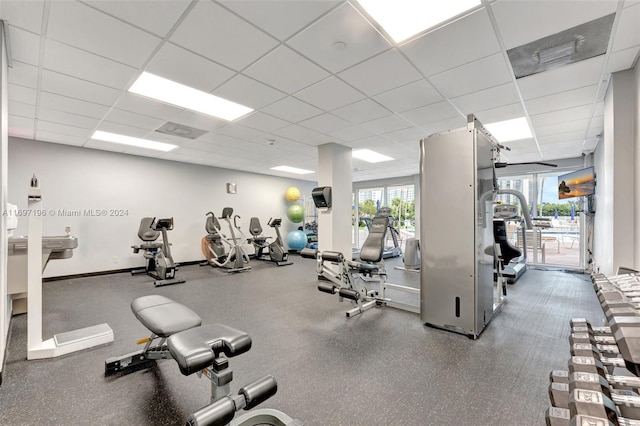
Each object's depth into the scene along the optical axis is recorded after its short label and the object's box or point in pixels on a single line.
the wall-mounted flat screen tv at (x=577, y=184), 5.21
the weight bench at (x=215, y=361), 1.09
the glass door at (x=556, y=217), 6.59
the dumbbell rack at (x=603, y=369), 0.70
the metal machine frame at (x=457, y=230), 2.72
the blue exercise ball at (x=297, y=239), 8.70
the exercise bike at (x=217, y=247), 6.61
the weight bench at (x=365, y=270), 3.48
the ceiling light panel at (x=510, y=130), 4.09
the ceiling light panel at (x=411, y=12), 1.84
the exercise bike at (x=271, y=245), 7.16
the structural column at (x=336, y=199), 5.28
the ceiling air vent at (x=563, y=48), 2.09
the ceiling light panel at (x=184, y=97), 2.92
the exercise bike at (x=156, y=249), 5.23
